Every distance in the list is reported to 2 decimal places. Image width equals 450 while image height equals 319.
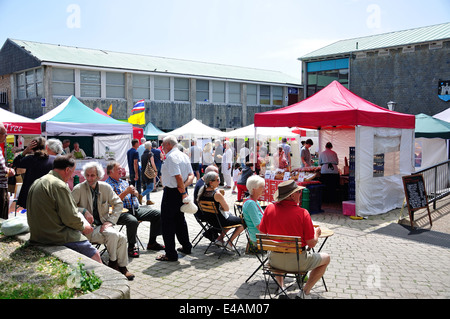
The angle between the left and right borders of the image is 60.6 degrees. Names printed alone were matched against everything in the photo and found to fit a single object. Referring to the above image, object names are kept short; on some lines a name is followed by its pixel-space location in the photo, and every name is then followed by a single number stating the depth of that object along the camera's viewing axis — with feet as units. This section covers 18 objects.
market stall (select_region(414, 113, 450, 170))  45.34
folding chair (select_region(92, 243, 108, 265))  18.11
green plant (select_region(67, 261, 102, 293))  11.84
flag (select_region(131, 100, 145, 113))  64.57
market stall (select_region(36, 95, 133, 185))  38.99
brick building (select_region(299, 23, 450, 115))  79.56
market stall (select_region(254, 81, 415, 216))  29.58
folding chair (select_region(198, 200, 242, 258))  19.40
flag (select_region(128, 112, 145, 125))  63.93
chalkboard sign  26.68
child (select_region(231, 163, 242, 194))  43.58
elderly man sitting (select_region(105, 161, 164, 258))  19.38
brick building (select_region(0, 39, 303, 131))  71.72
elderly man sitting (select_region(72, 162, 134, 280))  16.38
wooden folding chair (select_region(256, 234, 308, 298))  13.06
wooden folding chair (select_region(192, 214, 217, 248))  20.51
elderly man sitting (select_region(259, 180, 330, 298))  13.51
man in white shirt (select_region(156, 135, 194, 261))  18.69
